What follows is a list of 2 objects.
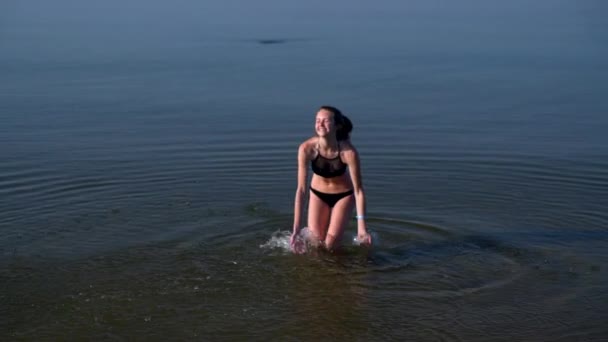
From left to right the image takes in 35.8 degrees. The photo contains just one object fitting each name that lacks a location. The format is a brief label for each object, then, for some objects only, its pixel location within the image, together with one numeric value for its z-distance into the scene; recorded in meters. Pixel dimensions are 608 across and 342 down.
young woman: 9.98
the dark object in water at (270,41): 27.78
